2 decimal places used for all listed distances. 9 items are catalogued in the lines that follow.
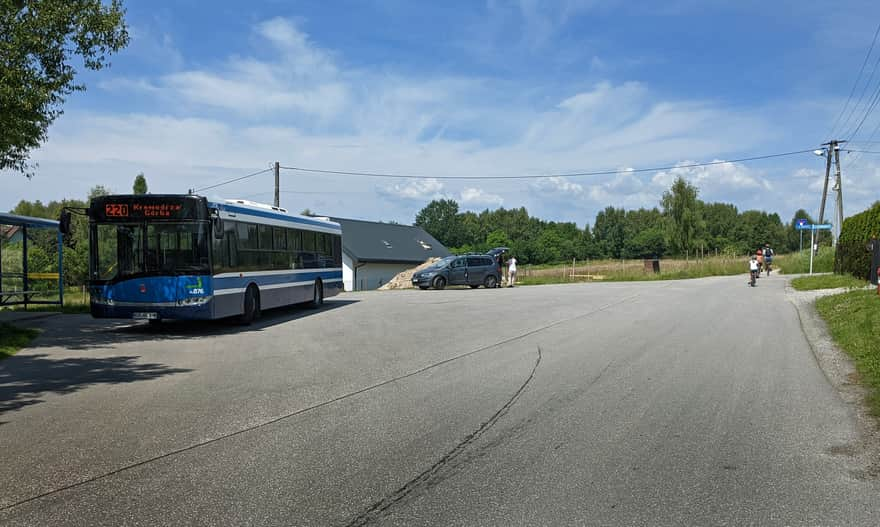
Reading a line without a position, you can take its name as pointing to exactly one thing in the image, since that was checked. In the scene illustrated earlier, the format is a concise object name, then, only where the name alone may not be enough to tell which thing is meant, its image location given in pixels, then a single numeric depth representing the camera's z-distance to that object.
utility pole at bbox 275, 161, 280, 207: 38.88
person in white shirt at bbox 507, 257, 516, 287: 39.48
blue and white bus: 14.97
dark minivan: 36.00
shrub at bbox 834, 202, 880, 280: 23.76
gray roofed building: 54.75
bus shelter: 20.02
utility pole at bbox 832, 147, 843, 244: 44.84
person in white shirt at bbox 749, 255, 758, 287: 30.38
